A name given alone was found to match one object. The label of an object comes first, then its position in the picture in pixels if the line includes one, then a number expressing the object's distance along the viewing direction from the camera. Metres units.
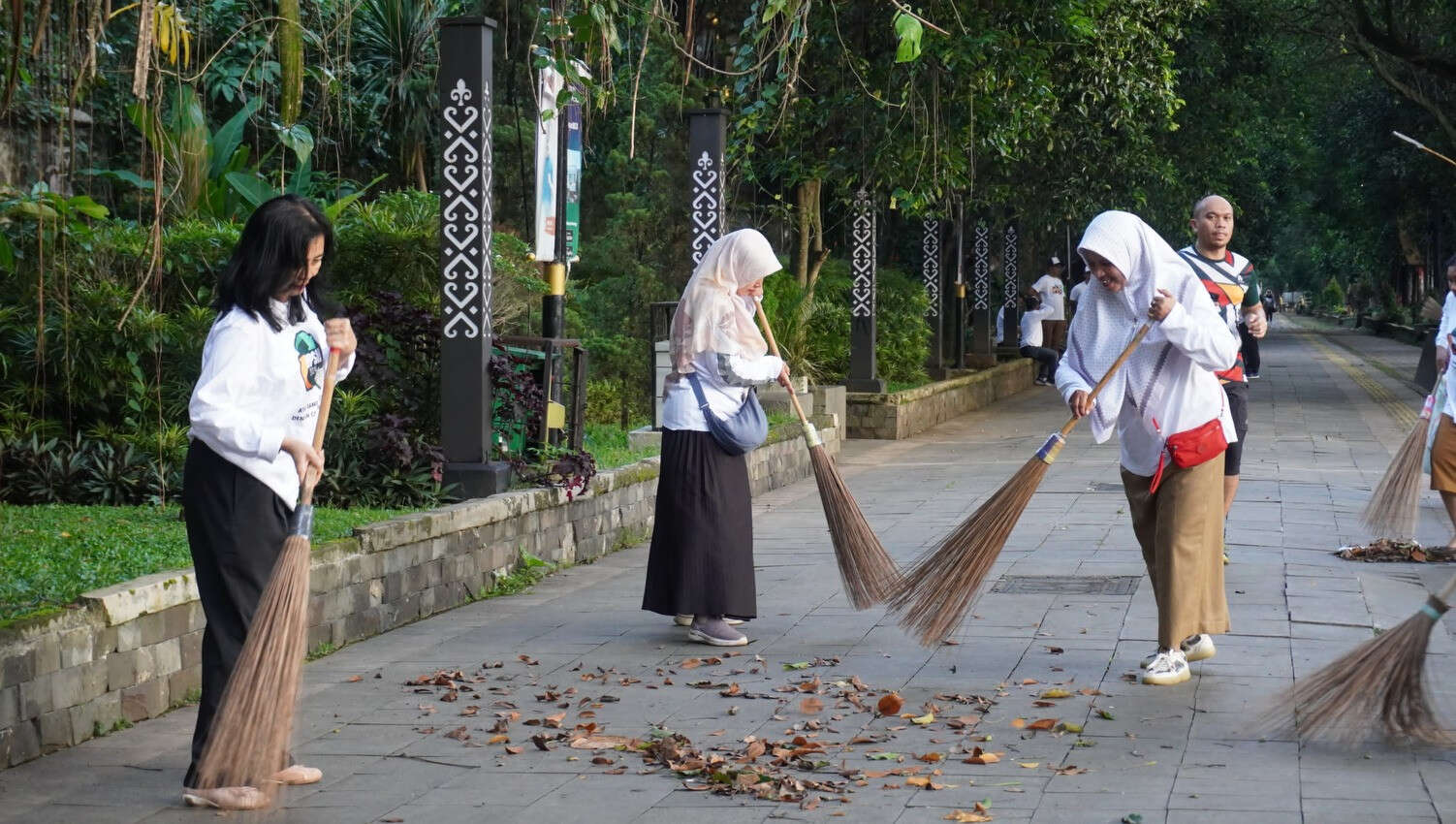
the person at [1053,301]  26.69
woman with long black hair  4.36
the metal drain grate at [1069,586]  7.86
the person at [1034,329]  23.72
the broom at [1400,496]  9.10
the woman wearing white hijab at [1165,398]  5.82
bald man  7.45
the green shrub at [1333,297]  90.00
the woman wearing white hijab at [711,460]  6.84
